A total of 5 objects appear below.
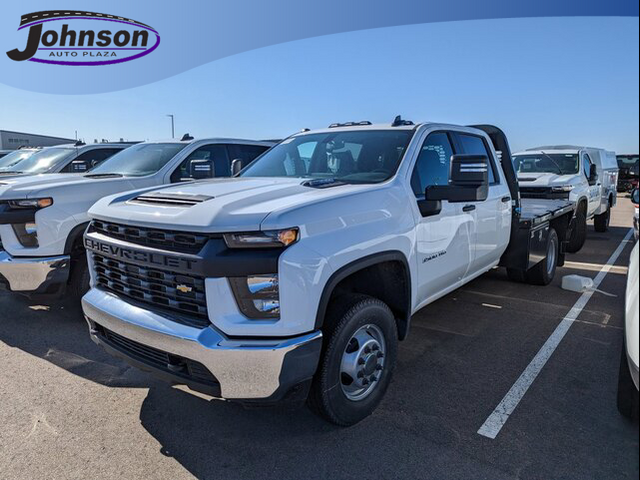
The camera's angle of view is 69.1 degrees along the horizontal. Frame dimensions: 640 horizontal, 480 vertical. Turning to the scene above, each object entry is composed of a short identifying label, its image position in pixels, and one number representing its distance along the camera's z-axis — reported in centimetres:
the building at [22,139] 3988
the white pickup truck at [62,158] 796
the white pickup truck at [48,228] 445
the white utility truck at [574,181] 839
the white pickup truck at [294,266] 238
